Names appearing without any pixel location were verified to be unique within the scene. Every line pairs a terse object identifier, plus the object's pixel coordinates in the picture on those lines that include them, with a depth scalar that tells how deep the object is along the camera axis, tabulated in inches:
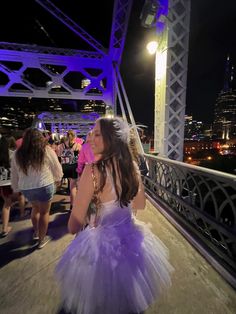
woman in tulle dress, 51.0
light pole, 185.2
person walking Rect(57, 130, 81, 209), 162.7
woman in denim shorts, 99.3
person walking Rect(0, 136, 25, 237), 122.3
